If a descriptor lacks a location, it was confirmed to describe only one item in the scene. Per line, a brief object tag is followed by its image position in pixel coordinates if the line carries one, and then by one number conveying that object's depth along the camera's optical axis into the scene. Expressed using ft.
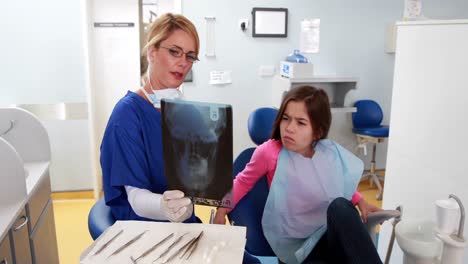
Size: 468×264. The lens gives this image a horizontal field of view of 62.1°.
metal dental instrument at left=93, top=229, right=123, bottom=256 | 2.76
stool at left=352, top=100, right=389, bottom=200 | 12.15
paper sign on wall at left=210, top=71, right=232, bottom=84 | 11.44
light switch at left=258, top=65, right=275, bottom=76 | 11.67
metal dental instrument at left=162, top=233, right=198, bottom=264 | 2.74
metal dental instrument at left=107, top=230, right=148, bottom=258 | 2.77
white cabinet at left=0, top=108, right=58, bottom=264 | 4.71
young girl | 4.73
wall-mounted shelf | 10.76
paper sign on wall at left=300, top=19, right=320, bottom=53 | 11.60
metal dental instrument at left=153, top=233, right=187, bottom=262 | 2.78
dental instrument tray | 2.73
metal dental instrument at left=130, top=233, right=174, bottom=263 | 2.72
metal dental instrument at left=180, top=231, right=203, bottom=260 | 2.81
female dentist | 3.79
